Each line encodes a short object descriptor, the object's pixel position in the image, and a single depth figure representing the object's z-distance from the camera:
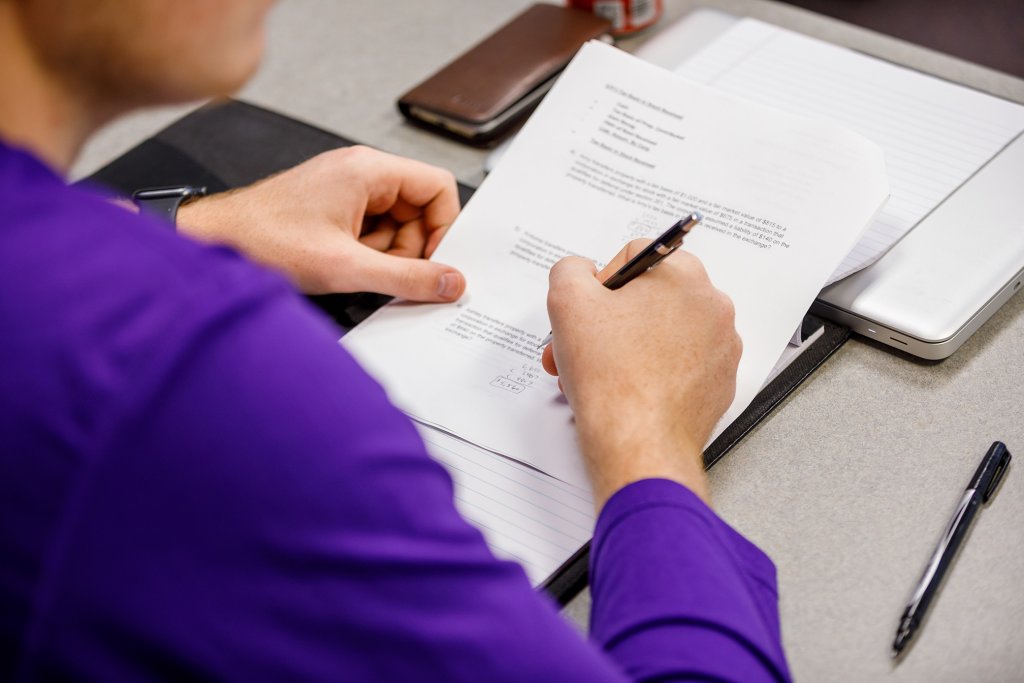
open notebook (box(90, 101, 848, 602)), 1.52
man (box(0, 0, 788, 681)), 1.17
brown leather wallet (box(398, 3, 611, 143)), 1.81
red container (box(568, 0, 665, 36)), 1.91
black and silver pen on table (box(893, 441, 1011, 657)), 1.48
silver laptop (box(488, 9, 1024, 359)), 1.61
